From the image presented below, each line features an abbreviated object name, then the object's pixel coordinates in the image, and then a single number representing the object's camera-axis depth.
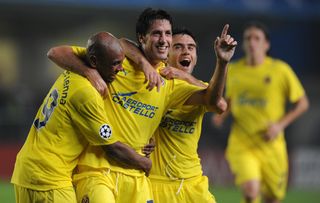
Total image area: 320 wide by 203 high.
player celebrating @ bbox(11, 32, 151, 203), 13.41
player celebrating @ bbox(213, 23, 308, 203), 22.50
